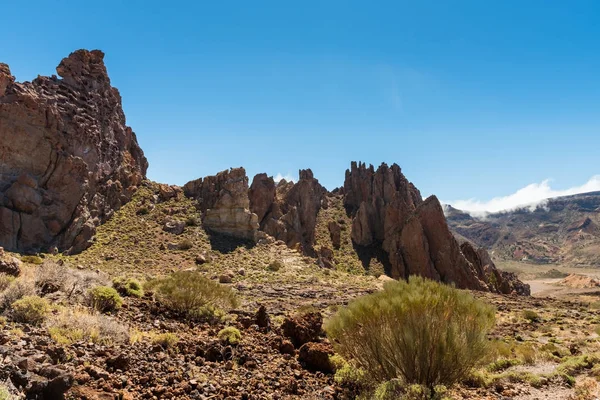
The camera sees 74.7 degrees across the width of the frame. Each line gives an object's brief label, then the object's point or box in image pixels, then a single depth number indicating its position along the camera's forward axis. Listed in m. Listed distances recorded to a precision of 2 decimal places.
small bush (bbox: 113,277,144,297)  16.59
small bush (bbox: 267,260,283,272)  42.53
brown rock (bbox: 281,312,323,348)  13.98
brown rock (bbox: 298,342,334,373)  11.84
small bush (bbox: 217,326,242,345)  12.35
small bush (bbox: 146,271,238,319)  15.75
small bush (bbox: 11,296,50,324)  9.92
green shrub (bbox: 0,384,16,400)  5.10
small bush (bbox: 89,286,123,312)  12.98
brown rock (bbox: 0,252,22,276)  15.27
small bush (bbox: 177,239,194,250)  43.34
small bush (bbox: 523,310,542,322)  30.17
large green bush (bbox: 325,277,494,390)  10.52
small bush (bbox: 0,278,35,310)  10.59
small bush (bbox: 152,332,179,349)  10.62
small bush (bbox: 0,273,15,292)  12.09
